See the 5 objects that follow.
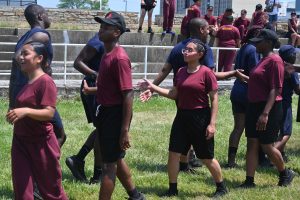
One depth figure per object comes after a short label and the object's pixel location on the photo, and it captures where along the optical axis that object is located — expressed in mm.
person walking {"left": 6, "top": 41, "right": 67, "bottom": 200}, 4734
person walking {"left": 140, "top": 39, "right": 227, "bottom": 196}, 6090
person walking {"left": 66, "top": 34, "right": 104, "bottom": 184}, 6381
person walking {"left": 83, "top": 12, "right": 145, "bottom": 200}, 5309
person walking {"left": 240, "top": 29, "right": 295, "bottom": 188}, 6371
